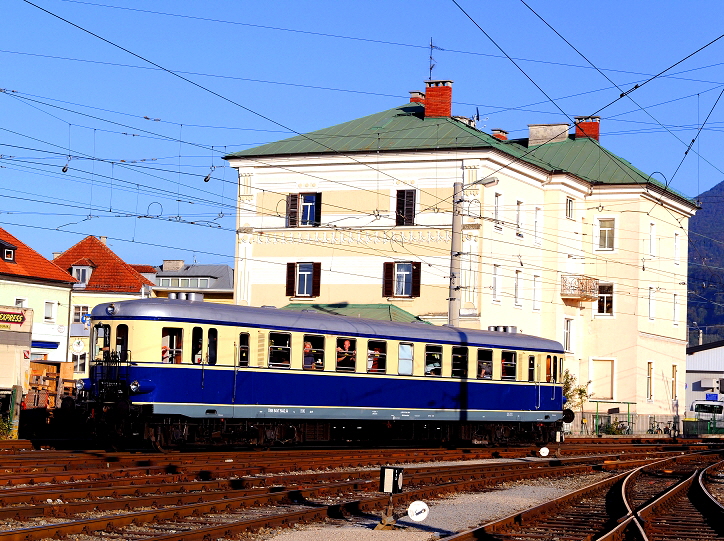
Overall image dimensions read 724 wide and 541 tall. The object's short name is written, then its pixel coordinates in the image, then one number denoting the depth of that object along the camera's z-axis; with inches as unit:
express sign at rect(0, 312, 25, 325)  1585.9
